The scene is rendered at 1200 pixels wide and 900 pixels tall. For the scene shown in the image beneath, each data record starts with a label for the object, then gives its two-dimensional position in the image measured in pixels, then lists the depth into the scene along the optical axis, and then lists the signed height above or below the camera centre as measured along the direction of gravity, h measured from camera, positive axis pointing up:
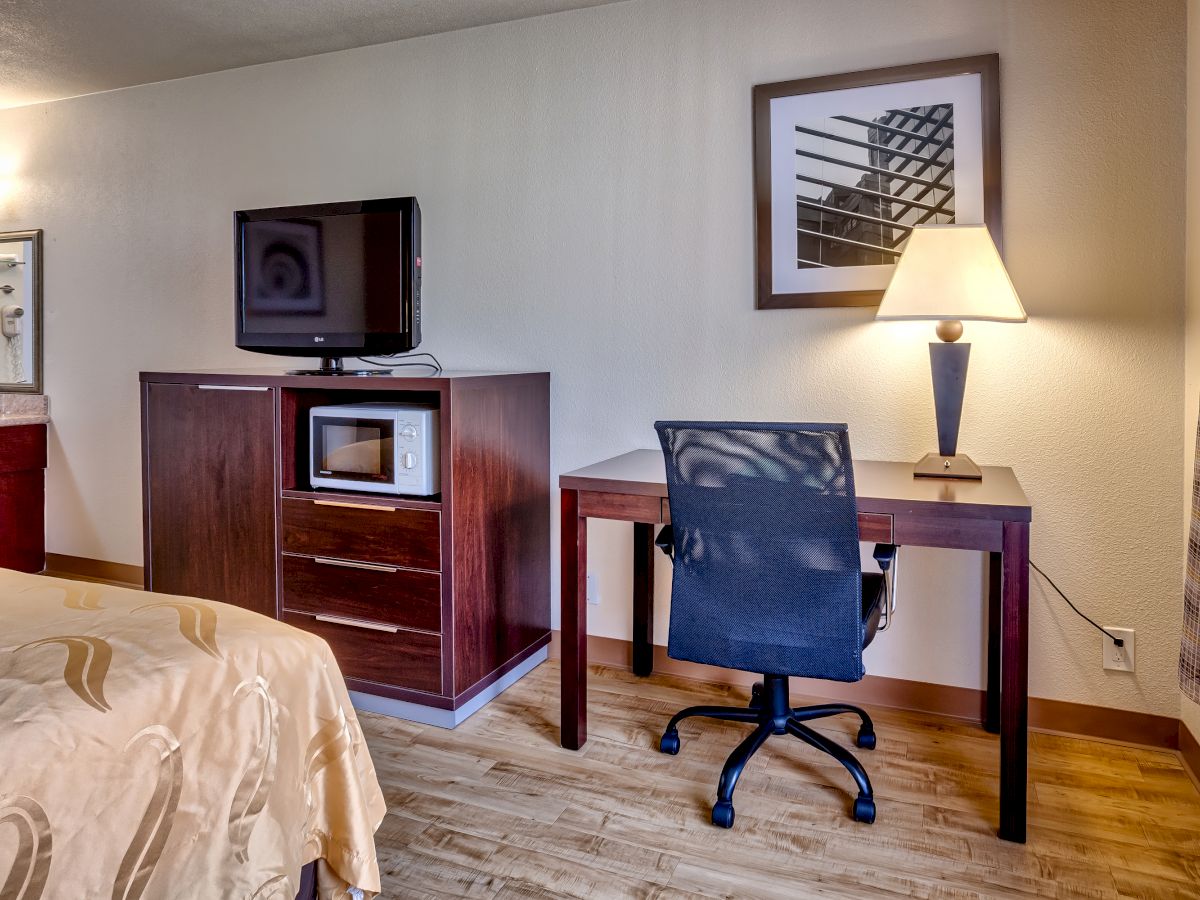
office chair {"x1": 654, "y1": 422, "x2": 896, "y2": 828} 1.82 -0.29
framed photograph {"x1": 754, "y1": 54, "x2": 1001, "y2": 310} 2.40 +0.78
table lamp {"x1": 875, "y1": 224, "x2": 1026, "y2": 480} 2.14 +0.35
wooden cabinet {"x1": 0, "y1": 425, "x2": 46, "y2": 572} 3.88 -0.30
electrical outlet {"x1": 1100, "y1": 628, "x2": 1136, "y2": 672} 2.36 -0.63
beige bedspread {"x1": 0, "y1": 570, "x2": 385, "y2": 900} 0.94 -0.41
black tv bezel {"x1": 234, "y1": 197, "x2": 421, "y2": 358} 2.69 +0.42
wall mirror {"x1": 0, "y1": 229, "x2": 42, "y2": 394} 4.02 +0.60
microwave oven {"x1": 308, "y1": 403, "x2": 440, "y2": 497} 2.48 -0.05
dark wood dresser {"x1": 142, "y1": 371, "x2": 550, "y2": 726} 2.49 -0.31
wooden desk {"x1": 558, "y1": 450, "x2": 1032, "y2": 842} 1.83 -0.22
